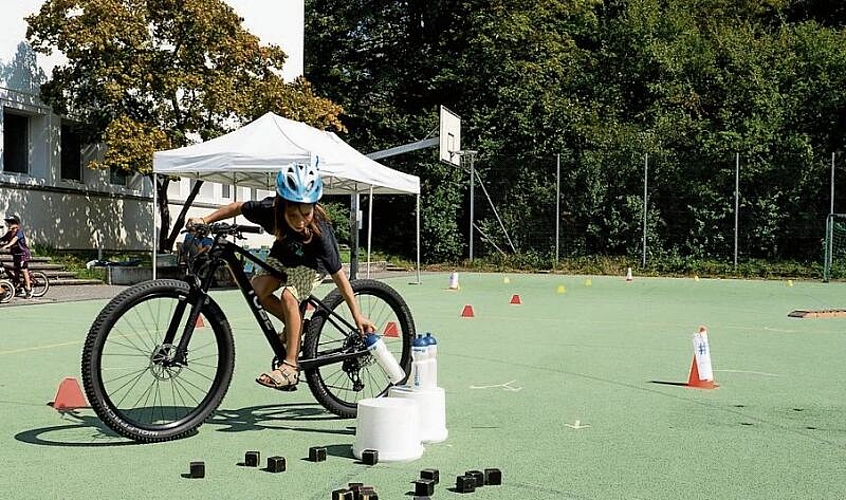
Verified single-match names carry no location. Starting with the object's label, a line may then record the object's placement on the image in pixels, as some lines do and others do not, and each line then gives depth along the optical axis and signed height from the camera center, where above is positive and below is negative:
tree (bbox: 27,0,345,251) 19.64 +3.57
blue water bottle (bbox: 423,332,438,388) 4.98 -0.59
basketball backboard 27.39 +3.11
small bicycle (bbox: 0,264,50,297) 14.83 -0.55
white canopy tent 14.85 +1.41
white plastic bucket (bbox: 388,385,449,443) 4.87 -0.80
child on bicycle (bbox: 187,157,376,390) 4.92 -0.01
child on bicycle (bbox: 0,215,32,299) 14.91 -0.05
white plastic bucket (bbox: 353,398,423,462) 4.48 -0.84
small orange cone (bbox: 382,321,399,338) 5.83 -0.49
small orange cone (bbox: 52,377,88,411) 5.69 -0.87
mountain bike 4.72 -0.52
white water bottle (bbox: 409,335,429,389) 4.96 -0.59
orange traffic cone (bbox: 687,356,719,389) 6.79 -0.92
